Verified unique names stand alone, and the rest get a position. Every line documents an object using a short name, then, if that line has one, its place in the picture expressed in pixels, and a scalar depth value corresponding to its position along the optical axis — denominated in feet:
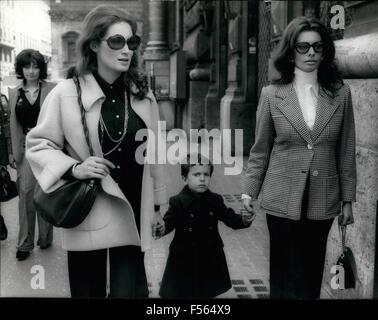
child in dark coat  11.03
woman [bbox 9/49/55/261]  14.26
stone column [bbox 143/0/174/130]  48.54
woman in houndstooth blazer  10.10
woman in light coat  9.53
